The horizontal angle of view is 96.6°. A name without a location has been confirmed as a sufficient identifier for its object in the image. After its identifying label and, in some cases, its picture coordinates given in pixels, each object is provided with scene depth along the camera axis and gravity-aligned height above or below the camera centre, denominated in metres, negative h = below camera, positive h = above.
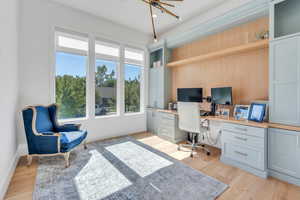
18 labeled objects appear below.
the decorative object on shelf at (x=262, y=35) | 2.36 +1.16
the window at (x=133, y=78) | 4.14 +0.64
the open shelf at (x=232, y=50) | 2.27 +0.94
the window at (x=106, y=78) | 3.63 +0.57
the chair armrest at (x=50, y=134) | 2.26 -0.62
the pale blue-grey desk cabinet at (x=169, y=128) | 3.42 -0.81
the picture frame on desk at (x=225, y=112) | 2.77 -0.29
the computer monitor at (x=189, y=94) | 3.27 +0.10
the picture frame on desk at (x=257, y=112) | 2.15 -0.23
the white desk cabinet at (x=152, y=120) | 4.13 -0.71
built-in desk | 1.83 -0.76
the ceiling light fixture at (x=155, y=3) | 2.05 +1.49
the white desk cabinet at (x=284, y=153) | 1.80 -0.77
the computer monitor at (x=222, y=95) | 2.69 +0.07
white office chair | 2.64 -0.42
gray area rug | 1.63 -1.17
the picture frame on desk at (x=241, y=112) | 2.44 -0.26
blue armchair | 2.23 -0.73
